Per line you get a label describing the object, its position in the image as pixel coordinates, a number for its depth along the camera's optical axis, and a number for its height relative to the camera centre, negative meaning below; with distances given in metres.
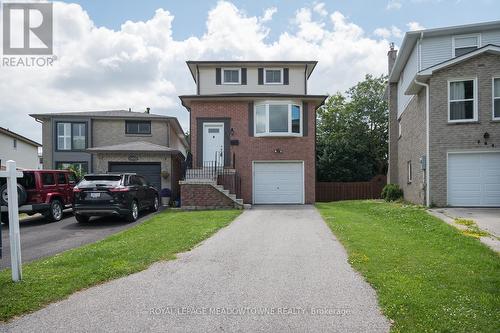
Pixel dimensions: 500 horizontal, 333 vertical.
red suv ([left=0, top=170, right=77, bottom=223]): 12.85 -0.98
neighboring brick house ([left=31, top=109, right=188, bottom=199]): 23.83 +1.96
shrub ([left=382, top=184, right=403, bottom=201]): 20.42 -1.58
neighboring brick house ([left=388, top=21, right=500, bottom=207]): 13.99 +1.19
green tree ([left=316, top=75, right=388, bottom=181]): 32.03 +3.42
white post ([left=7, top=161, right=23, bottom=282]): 5.38 -0.80
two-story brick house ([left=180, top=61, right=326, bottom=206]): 18.69 +1.20
